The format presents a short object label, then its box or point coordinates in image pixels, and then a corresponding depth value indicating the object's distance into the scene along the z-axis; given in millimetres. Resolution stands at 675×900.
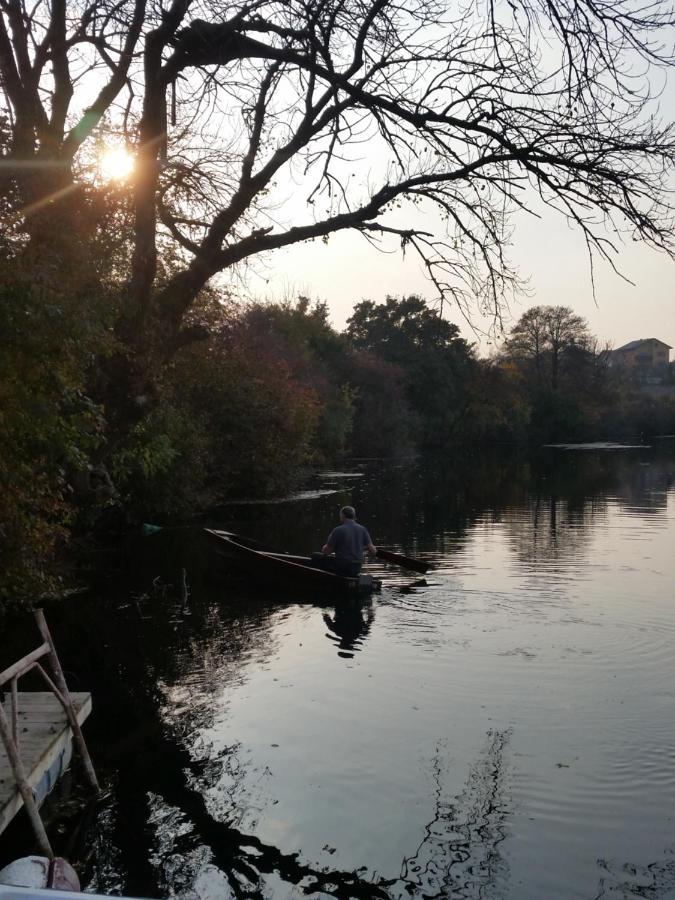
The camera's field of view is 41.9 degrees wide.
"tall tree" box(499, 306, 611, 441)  92562
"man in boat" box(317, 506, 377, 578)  16609
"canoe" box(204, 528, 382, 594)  16250
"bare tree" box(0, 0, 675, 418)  8195
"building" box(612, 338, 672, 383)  146125
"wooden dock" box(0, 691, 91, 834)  6438
